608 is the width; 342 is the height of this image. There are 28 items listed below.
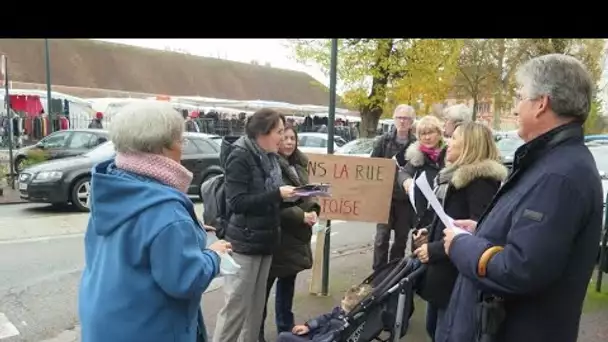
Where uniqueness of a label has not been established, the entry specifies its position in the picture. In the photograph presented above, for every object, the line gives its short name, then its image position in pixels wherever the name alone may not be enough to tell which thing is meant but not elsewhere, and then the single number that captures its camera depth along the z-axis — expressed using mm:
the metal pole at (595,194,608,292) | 5047
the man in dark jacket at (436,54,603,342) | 1846
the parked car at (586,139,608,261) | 7548
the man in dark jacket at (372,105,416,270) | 5141
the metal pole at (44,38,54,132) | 15189
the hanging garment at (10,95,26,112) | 23753
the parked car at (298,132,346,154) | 17172
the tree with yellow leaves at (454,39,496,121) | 27672
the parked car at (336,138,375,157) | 14203
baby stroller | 2977
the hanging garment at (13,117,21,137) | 20906
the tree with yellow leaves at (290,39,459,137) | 16391
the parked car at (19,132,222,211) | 9844
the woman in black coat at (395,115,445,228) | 4387
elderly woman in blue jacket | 1966
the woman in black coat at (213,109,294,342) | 3256
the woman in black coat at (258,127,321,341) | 3715
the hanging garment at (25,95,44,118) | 24391
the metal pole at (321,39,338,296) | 4719
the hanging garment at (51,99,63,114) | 25297
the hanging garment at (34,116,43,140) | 24164
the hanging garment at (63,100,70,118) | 25484
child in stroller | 3041
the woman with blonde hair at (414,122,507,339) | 2938
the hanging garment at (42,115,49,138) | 24281
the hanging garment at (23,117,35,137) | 24055
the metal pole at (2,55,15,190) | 12262
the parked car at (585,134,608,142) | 13062
